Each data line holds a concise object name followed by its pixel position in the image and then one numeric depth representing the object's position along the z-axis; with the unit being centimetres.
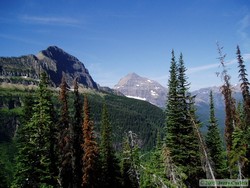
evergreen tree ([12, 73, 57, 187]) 3509
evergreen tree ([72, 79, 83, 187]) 4450
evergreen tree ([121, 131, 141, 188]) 2555
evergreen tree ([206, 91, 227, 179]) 5159
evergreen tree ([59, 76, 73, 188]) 3978
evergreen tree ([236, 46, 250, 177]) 3797
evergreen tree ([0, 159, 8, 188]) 5231
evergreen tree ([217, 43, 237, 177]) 2860
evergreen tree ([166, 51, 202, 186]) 3431
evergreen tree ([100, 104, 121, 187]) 5447
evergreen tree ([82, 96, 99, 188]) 4319
